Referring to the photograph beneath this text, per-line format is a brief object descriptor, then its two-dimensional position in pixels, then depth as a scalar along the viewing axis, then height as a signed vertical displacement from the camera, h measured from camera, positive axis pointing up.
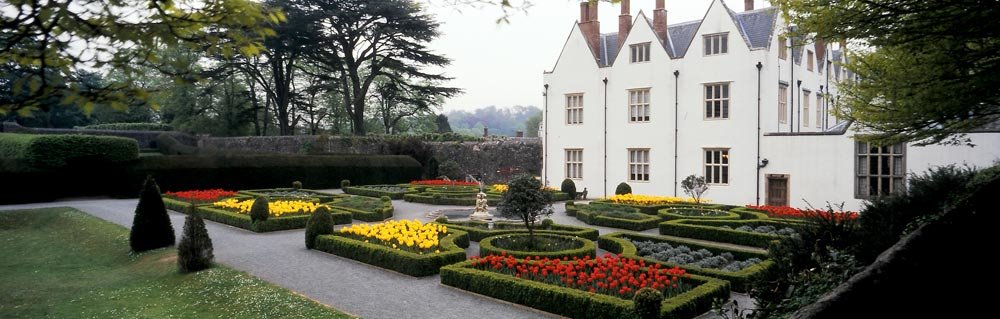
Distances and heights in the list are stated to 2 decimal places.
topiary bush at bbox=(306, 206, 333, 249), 13.41 -1.31
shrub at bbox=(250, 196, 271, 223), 15.69 -1.13
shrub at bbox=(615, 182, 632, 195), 26.11 -0.74
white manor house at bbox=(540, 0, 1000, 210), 22.02 +2.55
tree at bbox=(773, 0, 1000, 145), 7.29 +1.89
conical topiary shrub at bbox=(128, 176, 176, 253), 13.27 -1.31
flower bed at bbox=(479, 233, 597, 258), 11.39 -1.58
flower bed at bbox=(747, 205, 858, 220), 17.46 -1.18
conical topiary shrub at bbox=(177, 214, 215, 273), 10.91 -1.55
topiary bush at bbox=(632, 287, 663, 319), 7.24 -1.64
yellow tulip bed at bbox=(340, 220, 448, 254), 12.15 -1.45
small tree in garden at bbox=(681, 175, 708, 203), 21.52 -0.39
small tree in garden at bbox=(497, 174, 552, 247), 13.00 -0.60
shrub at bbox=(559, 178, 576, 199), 27.56 -0.72
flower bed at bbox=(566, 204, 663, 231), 17.03 -1.39
